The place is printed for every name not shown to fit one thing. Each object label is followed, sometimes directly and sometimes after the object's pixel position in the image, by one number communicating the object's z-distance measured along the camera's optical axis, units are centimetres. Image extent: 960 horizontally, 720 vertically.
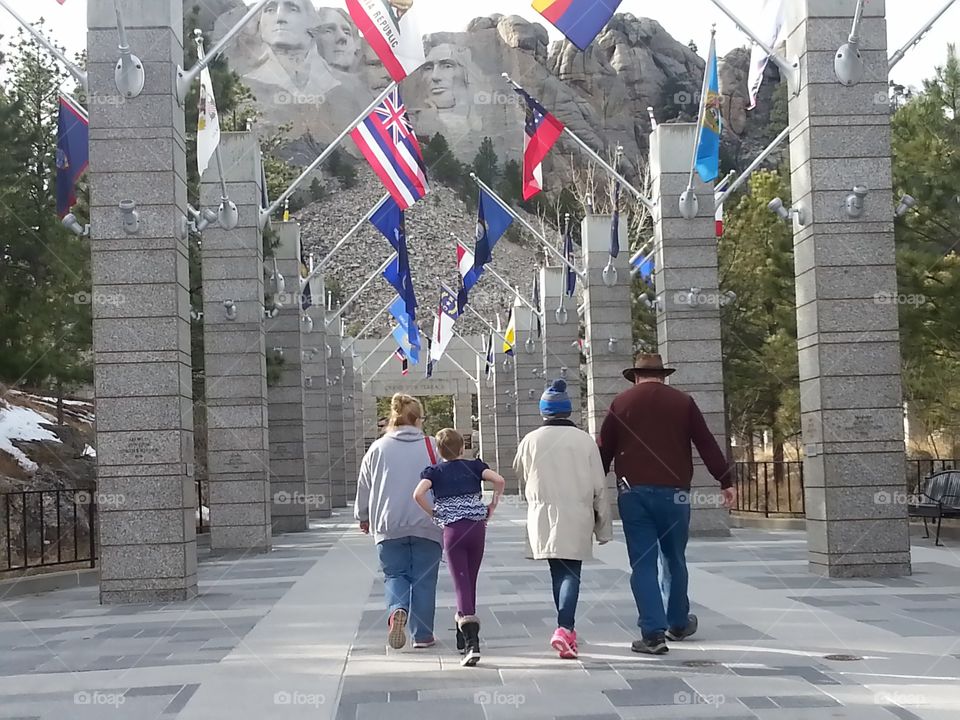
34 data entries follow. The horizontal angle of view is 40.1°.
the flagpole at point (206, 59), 1490
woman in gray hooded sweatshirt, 950
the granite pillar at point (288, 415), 2784
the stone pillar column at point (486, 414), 6406
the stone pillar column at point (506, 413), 5462
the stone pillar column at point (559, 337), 3997
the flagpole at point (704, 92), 2027
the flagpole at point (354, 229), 2621
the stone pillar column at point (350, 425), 5272
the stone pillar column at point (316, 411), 3738
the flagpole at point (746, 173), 2216
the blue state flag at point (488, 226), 2791
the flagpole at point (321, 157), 2106
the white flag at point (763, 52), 1564
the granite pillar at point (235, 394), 2208
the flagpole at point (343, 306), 3022
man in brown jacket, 895
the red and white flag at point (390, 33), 1695
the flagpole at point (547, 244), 2707
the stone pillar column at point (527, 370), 4766
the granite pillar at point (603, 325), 3009
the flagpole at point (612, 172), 2202
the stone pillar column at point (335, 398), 4394
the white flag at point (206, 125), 1734
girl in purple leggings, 913
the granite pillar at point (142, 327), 1423
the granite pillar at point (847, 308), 1424
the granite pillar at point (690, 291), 2280
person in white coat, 880
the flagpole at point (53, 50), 1493
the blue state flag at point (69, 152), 1777
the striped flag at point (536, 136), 2231
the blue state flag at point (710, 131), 2038
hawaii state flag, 2238
